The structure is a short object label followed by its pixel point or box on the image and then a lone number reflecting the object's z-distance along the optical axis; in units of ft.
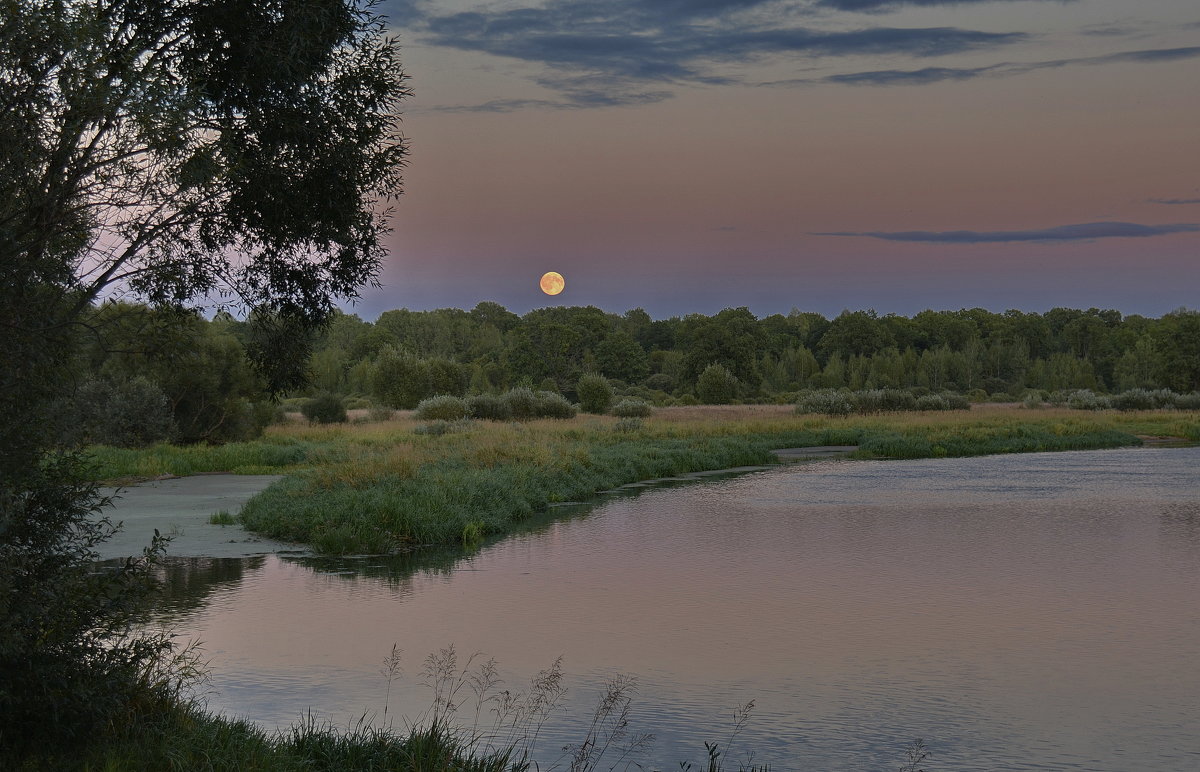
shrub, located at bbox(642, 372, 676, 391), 360.69
